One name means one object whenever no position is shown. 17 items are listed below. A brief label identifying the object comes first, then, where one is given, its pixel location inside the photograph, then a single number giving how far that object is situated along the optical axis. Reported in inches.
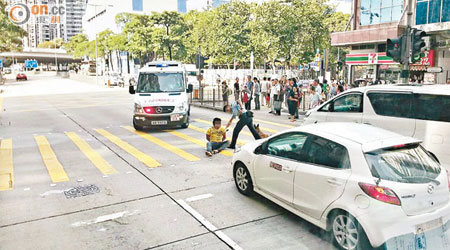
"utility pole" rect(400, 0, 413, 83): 438.1
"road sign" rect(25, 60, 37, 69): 4438.0
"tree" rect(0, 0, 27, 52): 2030.0
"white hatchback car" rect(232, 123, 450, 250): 165.6
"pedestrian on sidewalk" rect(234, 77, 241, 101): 749.3
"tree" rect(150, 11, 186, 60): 2263.8
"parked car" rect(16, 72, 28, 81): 2594.2
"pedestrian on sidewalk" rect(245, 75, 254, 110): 772.9
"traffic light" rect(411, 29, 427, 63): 434.6
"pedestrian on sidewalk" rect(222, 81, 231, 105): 853.8
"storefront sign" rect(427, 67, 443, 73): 1078.8
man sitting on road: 397.4
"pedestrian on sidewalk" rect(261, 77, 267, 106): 893.8
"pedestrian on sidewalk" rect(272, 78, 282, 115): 720.3
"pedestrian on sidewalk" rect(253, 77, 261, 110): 781.1
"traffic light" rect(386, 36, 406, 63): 442.6
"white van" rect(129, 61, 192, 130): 529.0
